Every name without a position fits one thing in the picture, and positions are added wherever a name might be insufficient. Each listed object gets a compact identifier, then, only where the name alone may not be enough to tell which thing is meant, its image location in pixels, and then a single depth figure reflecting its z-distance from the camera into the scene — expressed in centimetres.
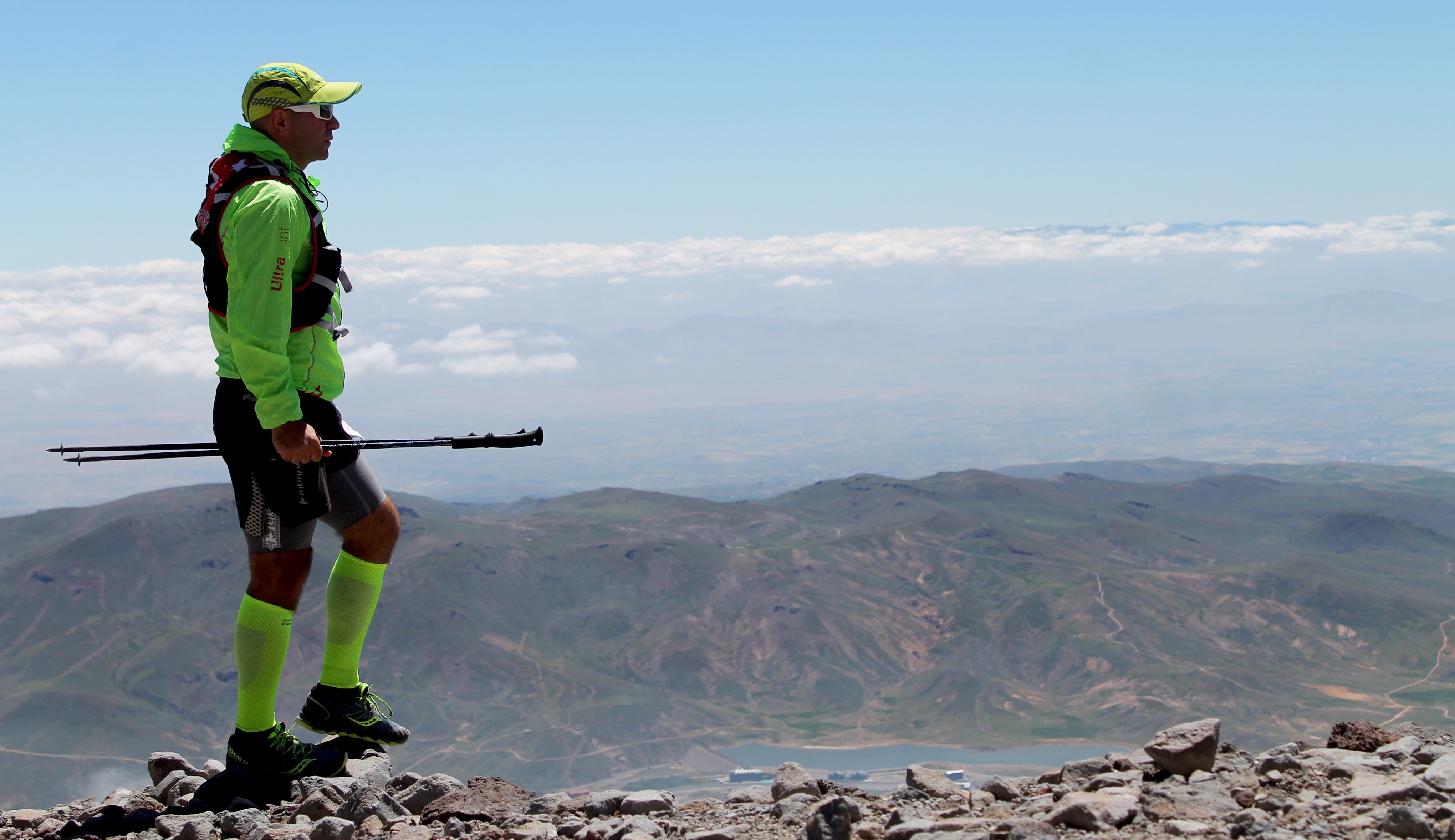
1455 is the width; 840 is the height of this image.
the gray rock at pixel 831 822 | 757
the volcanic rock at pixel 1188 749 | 862
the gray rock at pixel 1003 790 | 893
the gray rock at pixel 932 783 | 950
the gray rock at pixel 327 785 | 926
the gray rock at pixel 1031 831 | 688
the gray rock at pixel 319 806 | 900
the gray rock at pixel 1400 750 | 863
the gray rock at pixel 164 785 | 1015
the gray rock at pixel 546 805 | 943
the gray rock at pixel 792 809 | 845
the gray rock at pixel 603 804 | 933
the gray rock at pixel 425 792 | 962
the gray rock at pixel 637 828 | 791
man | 797
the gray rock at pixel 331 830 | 812
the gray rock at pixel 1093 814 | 721
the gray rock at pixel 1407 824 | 648
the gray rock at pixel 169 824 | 858
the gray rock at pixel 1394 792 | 719
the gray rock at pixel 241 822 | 838
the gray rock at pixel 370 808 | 887
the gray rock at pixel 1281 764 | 850
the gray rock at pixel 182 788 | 991
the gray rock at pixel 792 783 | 967
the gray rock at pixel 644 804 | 933
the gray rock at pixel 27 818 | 973
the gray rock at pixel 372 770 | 1020
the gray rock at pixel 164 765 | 1138
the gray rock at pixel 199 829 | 828
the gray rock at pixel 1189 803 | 732
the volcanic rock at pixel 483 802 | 912
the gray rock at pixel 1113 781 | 841
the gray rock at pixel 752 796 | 985
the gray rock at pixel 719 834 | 780
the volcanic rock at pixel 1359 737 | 945
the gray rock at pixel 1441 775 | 733
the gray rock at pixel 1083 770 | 927
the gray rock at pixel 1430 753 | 838
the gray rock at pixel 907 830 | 731
